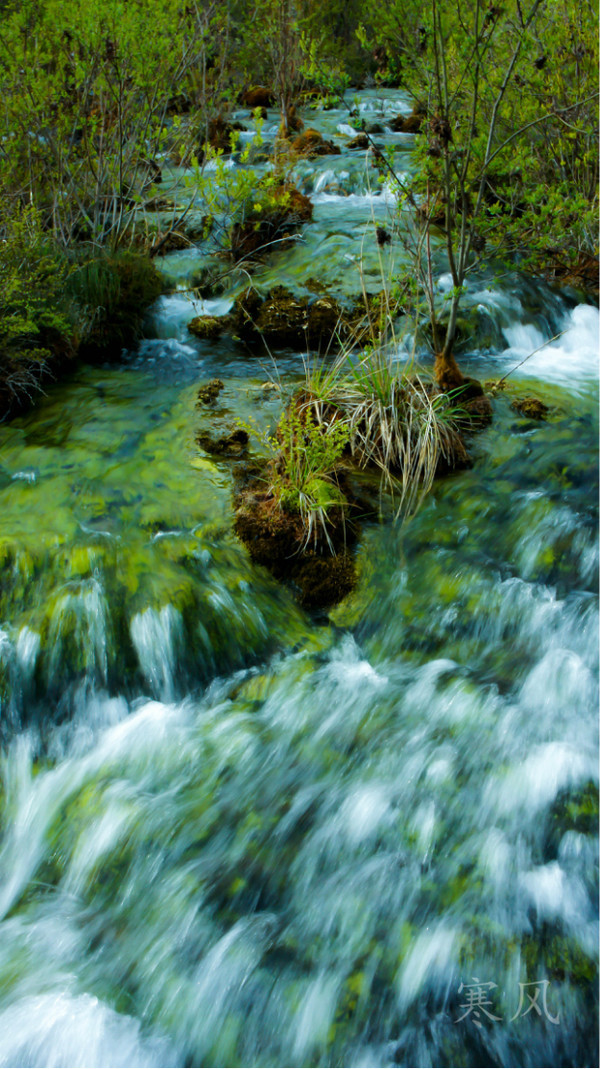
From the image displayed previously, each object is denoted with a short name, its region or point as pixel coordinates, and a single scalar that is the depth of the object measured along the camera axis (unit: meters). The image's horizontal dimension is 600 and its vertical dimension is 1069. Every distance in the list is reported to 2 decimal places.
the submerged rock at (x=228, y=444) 5.36
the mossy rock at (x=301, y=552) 4.42
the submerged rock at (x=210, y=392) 6.10
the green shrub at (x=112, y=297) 6.84
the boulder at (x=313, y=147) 11.47
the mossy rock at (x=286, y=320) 7.21
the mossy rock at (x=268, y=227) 8.66
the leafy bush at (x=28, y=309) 5.67
